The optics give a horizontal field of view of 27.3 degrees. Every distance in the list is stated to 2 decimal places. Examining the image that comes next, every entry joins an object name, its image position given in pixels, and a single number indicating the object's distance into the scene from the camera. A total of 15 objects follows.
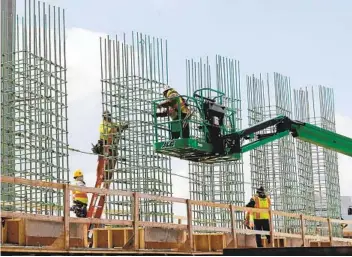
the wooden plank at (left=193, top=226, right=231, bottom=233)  14.81
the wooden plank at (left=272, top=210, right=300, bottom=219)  18.03
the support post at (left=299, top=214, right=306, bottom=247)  19.53
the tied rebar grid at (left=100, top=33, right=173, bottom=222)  18.91
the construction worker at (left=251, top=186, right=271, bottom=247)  18.33
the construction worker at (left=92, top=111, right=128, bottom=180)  18.66
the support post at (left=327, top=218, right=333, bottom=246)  21.11
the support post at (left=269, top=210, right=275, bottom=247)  17.89
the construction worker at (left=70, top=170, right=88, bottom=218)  15.43
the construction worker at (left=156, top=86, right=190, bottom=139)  14.20
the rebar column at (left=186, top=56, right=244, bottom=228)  22.78
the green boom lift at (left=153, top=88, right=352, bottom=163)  14.30
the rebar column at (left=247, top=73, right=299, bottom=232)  26.45
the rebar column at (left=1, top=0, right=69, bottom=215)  17.39
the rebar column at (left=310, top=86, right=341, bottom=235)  31.14
